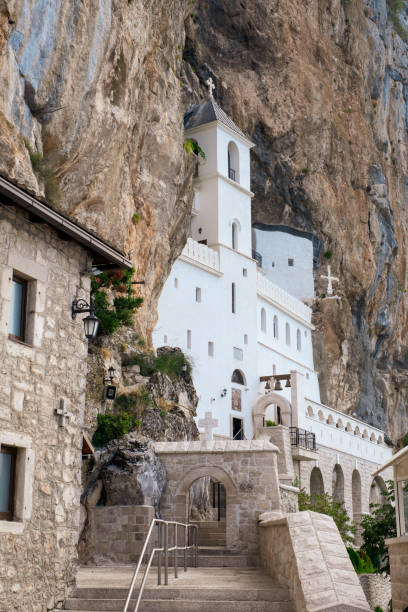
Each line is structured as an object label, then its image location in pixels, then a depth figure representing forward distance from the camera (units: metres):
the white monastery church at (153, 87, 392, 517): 31.62
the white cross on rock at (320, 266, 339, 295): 41.75
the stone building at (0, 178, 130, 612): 9.35
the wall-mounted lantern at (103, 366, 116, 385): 20.34
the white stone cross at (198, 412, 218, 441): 21.39
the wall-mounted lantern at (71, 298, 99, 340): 10.76
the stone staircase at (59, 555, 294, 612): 9.94
